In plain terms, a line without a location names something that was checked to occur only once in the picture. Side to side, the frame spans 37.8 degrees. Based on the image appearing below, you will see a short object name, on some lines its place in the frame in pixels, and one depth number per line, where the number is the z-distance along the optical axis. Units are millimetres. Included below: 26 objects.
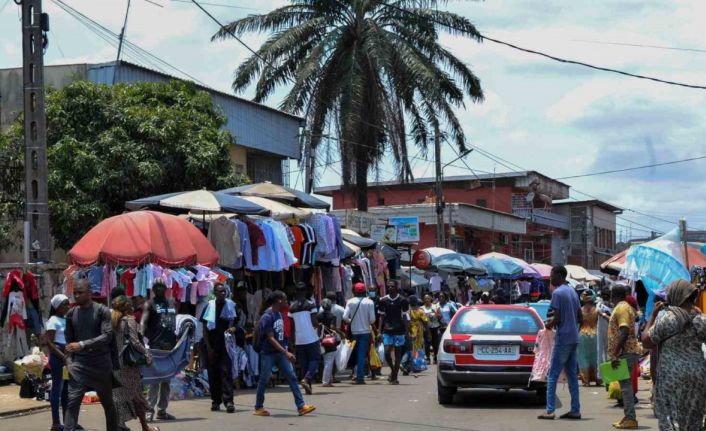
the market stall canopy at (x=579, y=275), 45031
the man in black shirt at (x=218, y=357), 15070
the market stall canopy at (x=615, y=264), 23812
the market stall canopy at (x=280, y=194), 21828
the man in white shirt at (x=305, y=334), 17609
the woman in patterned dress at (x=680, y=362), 9070
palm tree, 31188
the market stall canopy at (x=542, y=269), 39469
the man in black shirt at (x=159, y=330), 14055
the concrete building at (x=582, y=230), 75875
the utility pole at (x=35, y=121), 17562
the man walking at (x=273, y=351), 14562
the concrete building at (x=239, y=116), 29906
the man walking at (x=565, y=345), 13672
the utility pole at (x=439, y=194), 40438
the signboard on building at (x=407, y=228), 35400
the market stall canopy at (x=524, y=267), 37216
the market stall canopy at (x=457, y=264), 33000
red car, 15414
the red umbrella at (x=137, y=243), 17031
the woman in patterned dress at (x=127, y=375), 12398
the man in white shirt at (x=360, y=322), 20188
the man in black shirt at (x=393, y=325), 20641
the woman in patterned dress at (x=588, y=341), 19031
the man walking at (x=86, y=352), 10898
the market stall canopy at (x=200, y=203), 18562
